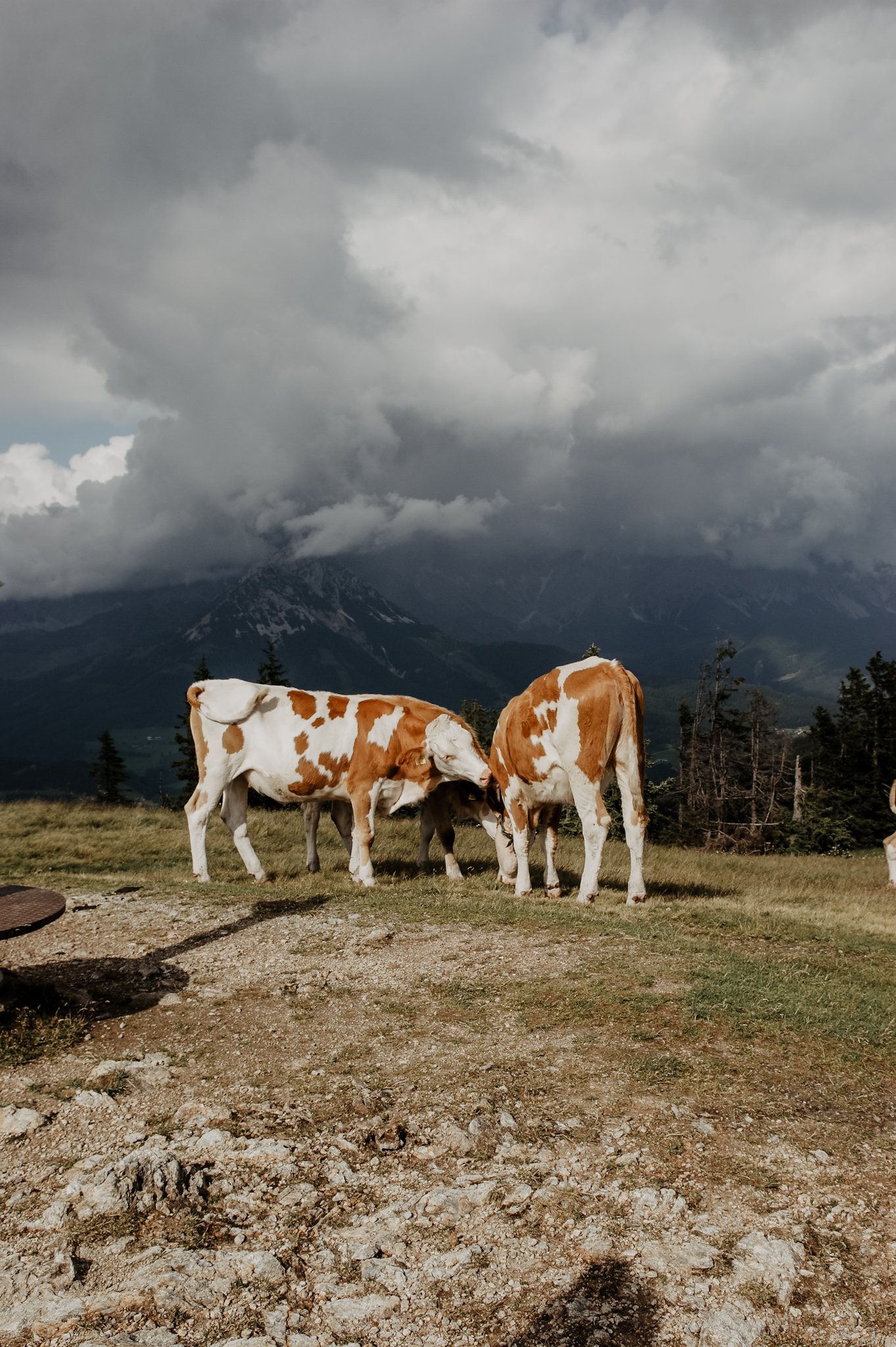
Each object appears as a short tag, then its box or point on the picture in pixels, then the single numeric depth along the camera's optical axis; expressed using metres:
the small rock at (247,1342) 3.53
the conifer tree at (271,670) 58.03
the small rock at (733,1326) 3.46
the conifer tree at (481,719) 68.88
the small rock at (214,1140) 5.22
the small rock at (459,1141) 5.14
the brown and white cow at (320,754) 13.99
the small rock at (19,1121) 5.41
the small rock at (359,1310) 3.69
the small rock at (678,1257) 3.91
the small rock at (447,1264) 3.98
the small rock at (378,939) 9.89
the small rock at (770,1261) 3.77
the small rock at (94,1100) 5.79
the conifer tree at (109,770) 70.62
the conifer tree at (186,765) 53.88
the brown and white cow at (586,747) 12.35
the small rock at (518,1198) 4.48
